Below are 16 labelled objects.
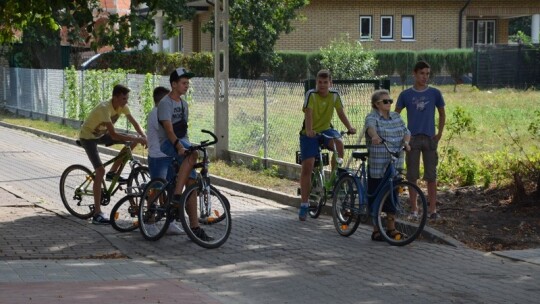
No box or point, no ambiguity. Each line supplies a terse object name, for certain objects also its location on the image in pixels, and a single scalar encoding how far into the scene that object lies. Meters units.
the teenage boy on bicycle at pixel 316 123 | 12.95
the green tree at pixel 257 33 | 37.34
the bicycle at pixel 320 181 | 13.05
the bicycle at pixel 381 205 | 11.47
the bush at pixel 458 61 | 44.25
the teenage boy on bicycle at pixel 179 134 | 11.24
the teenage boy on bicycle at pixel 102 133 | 12.74
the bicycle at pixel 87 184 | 12.72
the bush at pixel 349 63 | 36.44
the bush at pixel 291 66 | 42.44
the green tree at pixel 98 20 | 15.35
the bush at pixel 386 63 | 43.41
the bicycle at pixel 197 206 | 11.15
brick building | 46.19
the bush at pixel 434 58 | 44.09
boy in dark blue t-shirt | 12.44
